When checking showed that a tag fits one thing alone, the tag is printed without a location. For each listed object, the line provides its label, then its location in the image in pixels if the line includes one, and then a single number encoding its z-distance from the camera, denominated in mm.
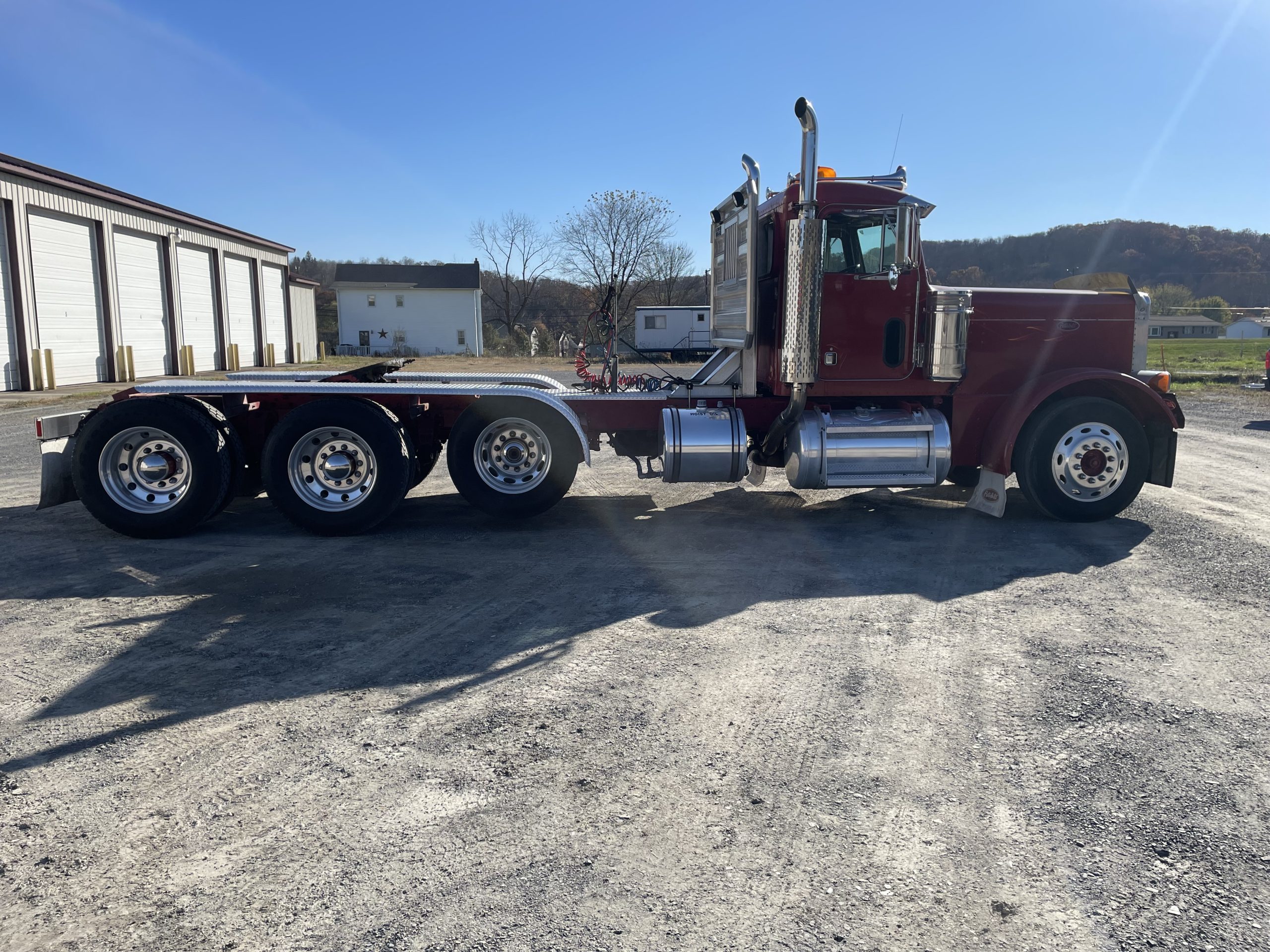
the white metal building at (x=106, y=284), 25766
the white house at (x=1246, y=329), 119062
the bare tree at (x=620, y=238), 46375
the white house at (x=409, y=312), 69562
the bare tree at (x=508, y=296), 78688
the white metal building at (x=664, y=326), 49031
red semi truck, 7559
